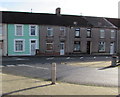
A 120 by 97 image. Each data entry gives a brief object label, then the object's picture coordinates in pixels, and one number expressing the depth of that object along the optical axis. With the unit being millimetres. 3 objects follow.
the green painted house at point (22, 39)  28656
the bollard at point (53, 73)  7880
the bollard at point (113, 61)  16178
